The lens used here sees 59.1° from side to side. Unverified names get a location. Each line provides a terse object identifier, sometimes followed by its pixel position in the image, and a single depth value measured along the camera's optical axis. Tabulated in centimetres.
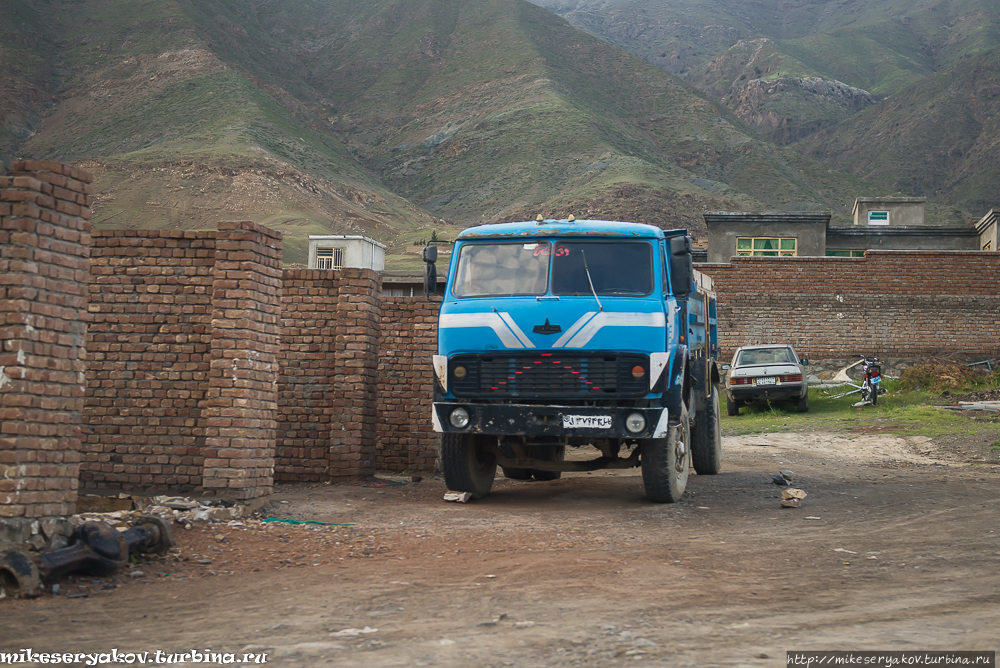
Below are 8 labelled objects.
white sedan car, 2005
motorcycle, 2019
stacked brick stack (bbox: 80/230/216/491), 784
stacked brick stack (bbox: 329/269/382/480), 1025
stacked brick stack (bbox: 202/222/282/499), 762
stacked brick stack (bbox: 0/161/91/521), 555
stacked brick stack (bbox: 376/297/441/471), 1112
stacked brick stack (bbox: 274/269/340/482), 1028
